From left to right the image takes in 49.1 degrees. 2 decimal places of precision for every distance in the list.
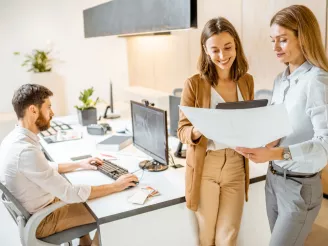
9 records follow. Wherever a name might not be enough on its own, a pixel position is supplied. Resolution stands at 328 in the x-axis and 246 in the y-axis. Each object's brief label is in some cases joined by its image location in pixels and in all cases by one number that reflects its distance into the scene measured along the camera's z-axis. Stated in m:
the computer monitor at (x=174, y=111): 2.49
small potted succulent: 3.43
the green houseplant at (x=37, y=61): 5.29
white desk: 1.63
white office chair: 1.73
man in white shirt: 1.73
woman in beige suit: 1.55
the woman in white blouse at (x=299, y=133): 1.27
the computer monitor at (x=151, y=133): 1.98
